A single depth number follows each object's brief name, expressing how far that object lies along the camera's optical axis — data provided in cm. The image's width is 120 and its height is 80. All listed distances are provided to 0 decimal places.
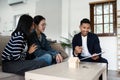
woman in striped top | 165
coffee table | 120
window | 445
